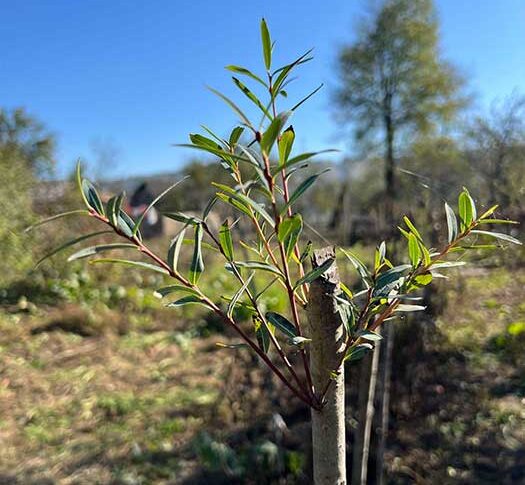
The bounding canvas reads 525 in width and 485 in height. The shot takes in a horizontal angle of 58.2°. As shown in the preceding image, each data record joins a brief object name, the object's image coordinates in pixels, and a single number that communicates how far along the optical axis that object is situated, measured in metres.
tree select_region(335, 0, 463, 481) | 11.54
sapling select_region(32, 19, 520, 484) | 0.43
